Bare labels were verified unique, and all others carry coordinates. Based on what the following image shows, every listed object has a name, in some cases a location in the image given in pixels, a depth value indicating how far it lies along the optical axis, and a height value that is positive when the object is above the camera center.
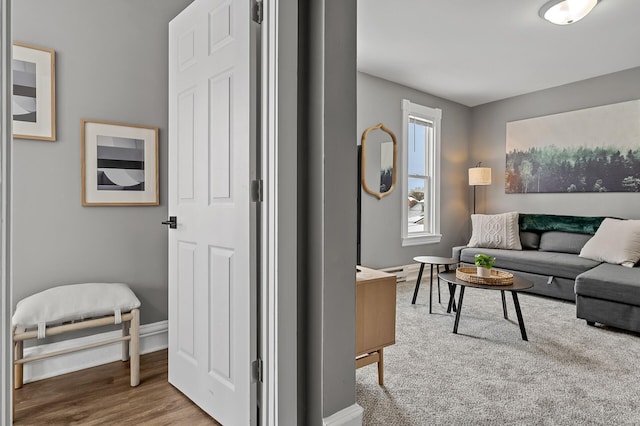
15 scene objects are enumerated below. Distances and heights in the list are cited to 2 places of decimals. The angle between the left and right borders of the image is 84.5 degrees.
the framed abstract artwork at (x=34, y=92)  2.03 +0.69
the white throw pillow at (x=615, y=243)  3.50 -0.34
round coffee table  2.64 -0.57
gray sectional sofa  2.85 -0.57
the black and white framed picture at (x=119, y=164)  2.26 +0.31
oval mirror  4.25 +0.62
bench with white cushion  1.77 -0.54
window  4.67 +0.52
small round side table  3.33 -0.49
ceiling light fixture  2.63 +1.55
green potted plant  2.82 -0.44
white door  1.46 +0.01
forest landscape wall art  4.11 +0.77
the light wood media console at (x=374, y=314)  1.82 -0.56
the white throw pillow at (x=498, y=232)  4.57 -0.28
